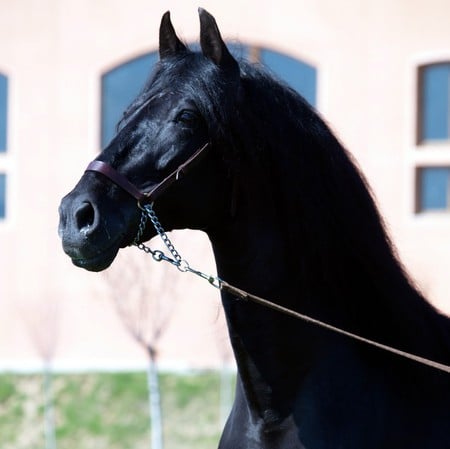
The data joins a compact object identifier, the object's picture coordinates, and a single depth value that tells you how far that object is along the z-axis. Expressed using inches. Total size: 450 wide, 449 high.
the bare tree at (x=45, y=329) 1082.5
